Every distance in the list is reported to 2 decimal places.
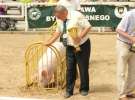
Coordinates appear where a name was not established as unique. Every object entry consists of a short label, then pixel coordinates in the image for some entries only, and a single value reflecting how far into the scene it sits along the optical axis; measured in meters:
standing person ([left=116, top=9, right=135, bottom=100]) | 8.98
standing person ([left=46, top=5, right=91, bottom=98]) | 9.80
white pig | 10.66
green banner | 20.30
